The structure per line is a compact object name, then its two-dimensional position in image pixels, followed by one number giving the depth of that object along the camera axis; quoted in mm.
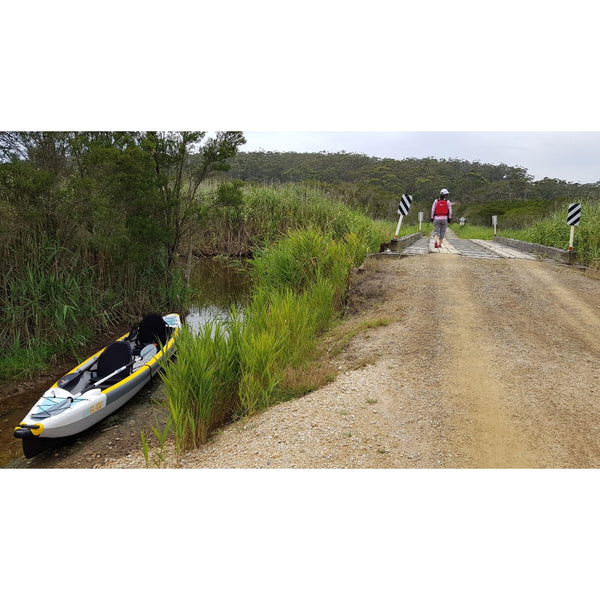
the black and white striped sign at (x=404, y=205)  10670
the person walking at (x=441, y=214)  10552
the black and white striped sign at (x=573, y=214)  9164
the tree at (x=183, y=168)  9773
